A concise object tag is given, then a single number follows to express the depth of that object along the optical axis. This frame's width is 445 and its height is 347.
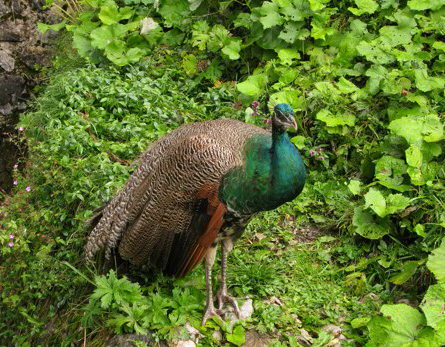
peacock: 6.81
